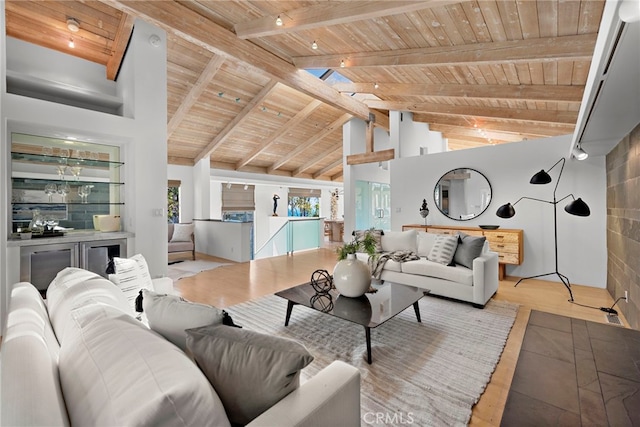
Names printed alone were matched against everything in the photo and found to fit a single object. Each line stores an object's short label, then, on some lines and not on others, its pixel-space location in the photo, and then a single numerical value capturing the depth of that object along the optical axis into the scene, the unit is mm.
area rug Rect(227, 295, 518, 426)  1793
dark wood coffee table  2366
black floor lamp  3484
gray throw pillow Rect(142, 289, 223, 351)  1194
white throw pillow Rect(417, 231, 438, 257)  4318
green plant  2938
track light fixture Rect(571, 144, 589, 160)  3586
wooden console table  4645
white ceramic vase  2783
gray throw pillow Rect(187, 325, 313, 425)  978
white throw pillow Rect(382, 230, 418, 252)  4570
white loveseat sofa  3410
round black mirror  5426
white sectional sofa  702
